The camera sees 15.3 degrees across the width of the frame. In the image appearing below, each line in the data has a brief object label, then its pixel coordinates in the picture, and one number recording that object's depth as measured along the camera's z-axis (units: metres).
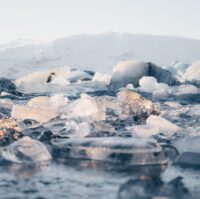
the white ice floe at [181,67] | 17.63
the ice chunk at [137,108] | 5.04
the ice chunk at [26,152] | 2.82
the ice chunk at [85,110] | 4.66
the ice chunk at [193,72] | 13.43
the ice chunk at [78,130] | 3.52
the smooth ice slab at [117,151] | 2.82
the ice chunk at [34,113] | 4.66
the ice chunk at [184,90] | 8.20
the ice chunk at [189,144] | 3.09
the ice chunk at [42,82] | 9.52
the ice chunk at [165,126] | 4.00
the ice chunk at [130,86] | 9.86
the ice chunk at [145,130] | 3.69
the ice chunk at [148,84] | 9.46
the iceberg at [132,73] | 10.50
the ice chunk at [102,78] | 10.99
